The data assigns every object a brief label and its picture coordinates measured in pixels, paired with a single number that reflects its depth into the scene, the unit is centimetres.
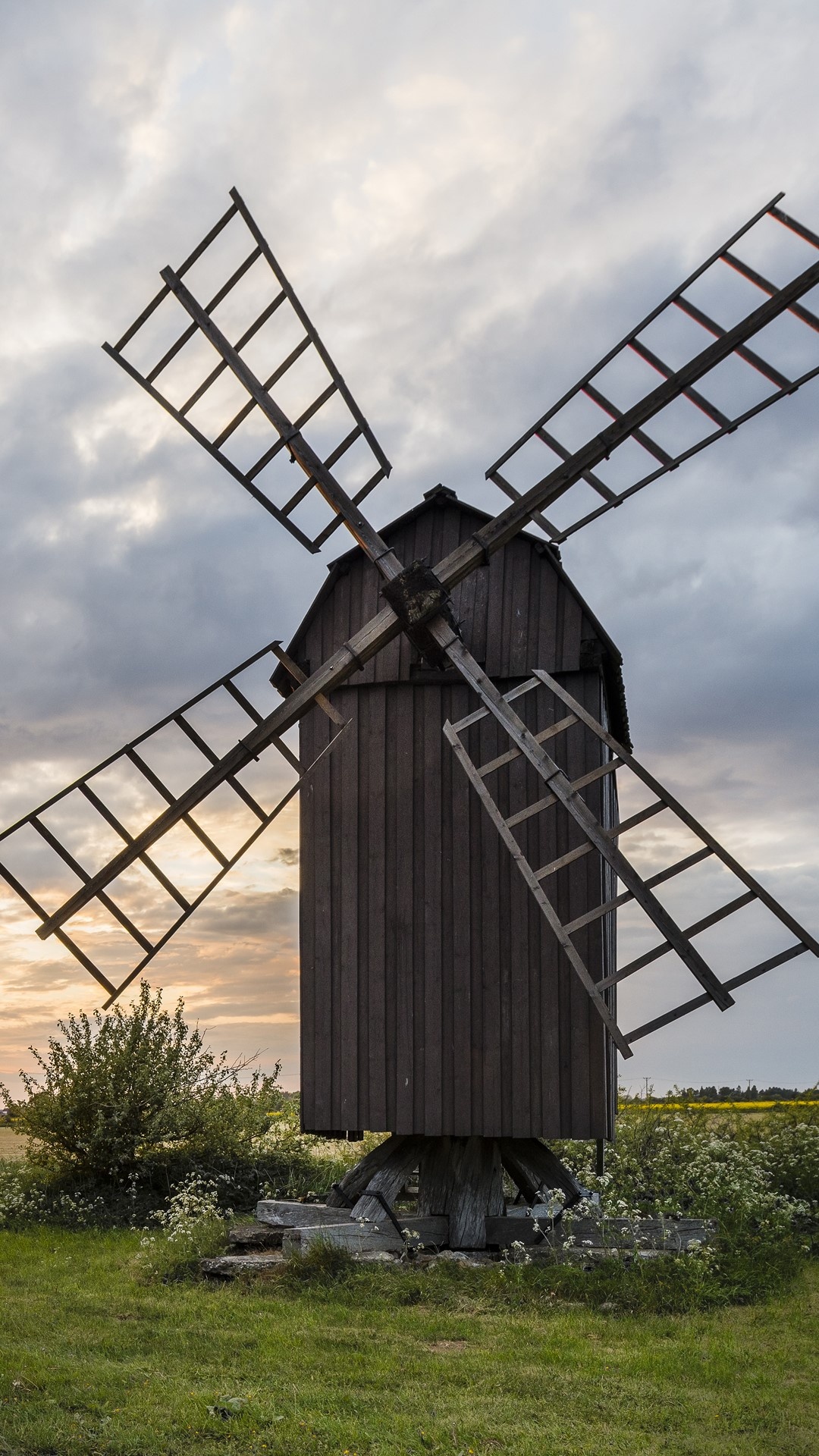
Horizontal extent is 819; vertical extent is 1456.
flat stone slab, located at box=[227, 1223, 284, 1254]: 1103
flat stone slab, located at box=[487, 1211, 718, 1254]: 1049
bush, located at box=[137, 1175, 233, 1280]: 1073
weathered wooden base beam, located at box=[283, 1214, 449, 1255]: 1043
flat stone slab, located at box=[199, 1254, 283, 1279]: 1030
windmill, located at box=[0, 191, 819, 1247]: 1086
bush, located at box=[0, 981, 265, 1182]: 1479
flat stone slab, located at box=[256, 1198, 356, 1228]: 1137
